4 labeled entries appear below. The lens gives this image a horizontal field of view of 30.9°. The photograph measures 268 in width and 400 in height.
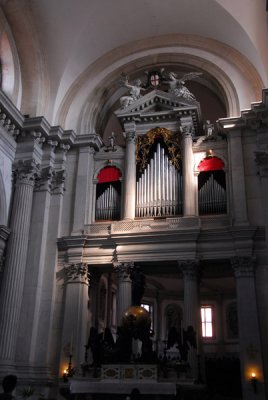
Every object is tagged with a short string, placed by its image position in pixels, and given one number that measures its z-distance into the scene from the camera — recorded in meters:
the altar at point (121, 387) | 10.68
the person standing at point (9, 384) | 5.52
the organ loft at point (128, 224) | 15.29
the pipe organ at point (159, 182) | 17.34
